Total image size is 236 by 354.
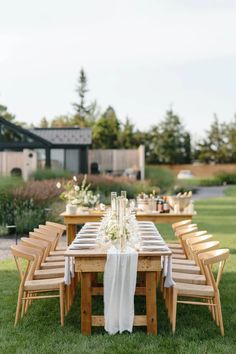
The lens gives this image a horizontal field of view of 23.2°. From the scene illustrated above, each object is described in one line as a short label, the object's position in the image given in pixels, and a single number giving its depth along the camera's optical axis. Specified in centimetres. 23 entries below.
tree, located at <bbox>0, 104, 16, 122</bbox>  4076
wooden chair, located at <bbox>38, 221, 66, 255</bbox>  676
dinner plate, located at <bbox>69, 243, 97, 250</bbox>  515
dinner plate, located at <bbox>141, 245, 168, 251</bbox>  493
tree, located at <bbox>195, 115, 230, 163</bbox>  4506
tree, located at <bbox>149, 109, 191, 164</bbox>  4316
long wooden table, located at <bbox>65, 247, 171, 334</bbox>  475
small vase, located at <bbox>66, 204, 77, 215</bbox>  880
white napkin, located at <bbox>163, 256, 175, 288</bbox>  502
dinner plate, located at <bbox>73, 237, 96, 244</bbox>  558
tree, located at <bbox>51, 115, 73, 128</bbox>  4539
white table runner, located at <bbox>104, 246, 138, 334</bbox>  471
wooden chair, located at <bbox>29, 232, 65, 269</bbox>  594
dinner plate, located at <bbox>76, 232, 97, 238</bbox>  609
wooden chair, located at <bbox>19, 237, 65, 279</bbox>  546
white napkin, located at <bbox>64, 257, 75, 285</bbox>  513
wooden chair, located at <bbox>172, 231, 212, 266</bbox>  588
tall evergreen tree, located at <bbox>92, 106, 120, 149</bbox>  3819
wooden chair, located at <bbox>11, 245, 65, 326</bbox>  498
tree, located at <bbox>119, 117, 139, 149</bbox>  3922
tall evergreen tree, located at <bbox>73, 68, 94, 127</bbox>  5259
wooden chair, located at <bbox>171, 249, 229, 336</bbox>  480
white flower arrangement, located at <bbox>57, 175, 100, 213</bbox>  903
